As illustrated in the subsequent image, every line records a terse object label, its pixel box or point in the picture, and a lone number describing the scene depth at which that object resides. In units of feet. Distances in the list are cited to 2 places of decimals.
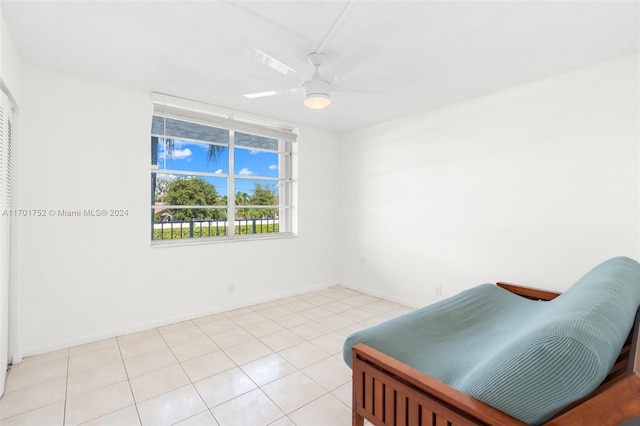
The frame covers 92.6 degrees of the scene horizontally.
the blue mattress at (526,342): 3.04
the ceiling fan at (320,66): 6.06
